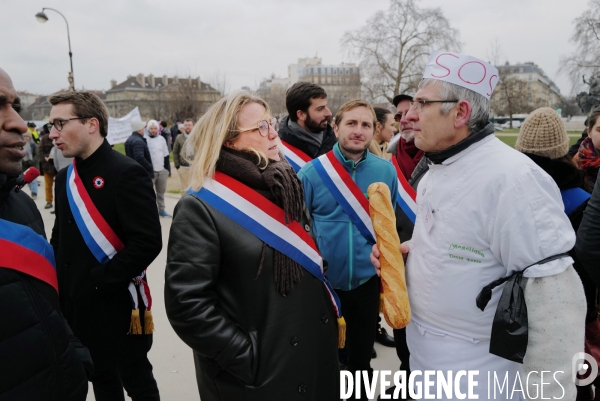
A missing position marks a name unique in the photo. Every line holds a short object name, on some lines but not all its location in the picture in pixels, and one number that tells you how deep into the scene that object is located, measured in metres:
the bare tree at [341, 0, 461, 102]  31.66
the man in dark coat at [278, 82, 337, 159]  3.87
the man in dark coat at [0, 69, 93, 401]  1.33
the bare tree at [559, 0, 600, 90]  25.25
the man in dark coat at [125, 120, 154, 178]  8.65
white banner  12.03
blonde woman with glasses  1.81
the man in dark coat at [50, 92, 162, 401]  2.56
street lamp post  18.90
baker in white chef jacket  1.57
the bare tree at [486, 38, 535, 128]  47.45
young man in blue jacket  2.99
